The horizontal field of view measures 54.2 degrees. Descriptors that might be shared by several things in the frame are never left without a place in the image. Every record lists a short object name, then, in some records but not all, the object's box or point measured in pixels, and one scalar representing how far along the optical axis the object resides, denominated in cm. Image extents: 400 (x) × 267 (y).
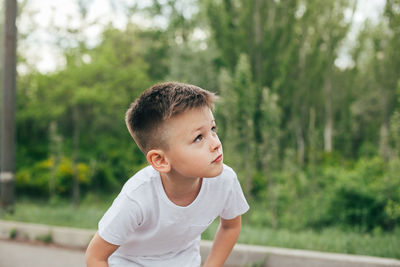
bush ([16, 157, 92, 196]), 1085
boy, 178
